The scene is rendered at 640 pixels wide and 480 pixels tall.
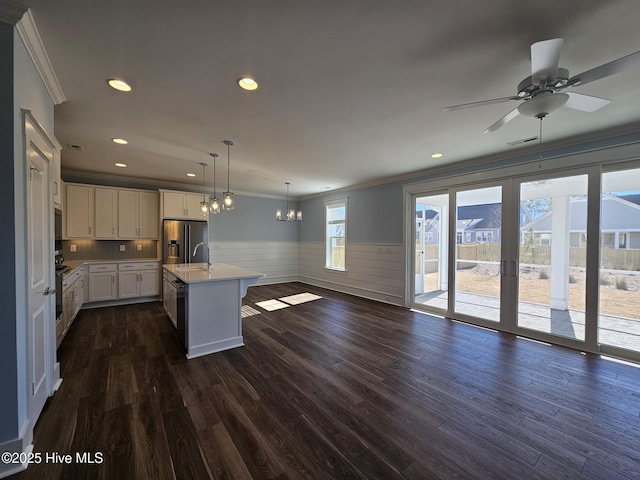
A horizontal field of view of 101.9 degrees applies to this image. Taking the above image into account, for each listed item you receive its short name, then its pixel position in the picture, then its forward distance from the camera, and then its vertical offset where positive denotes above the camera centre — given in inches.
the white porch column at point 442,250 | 247.6 -12.2
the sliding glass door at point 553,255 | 132.0 -8.8
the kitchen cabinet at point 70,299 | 126.6 -38.7
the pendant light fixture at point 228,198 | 139.4 +21.0
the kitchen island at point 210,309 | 121.1 -36.0
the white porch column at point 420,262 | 228.8 -22.2
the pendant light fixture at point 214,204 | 152.7 +18.5
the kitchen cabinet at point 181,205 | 218.4 +26.3
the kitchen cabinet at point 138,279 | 200.4 -35.6
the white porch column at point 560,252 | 135.9 -7.0
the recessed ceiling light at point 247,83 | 83.3 +50.3
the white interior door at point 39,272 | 68.3 -11.3
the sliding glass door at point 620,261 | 119.0 -10.0
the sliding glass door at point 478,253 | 160.6 -9.6
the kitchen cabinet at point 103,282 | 190.1 -35.5
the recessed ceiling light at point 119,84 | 85.3 +50.5
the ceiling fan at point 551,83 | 56.2 +38.7
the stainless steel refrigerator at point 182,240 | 217.5 -4.2
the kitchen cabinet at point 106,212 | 198.4 +17.1
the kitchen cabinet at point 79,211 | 188.5 +17.1
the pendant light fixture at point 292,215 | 211.3 +17.3
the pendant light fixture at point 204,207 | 160.4 +17.5
